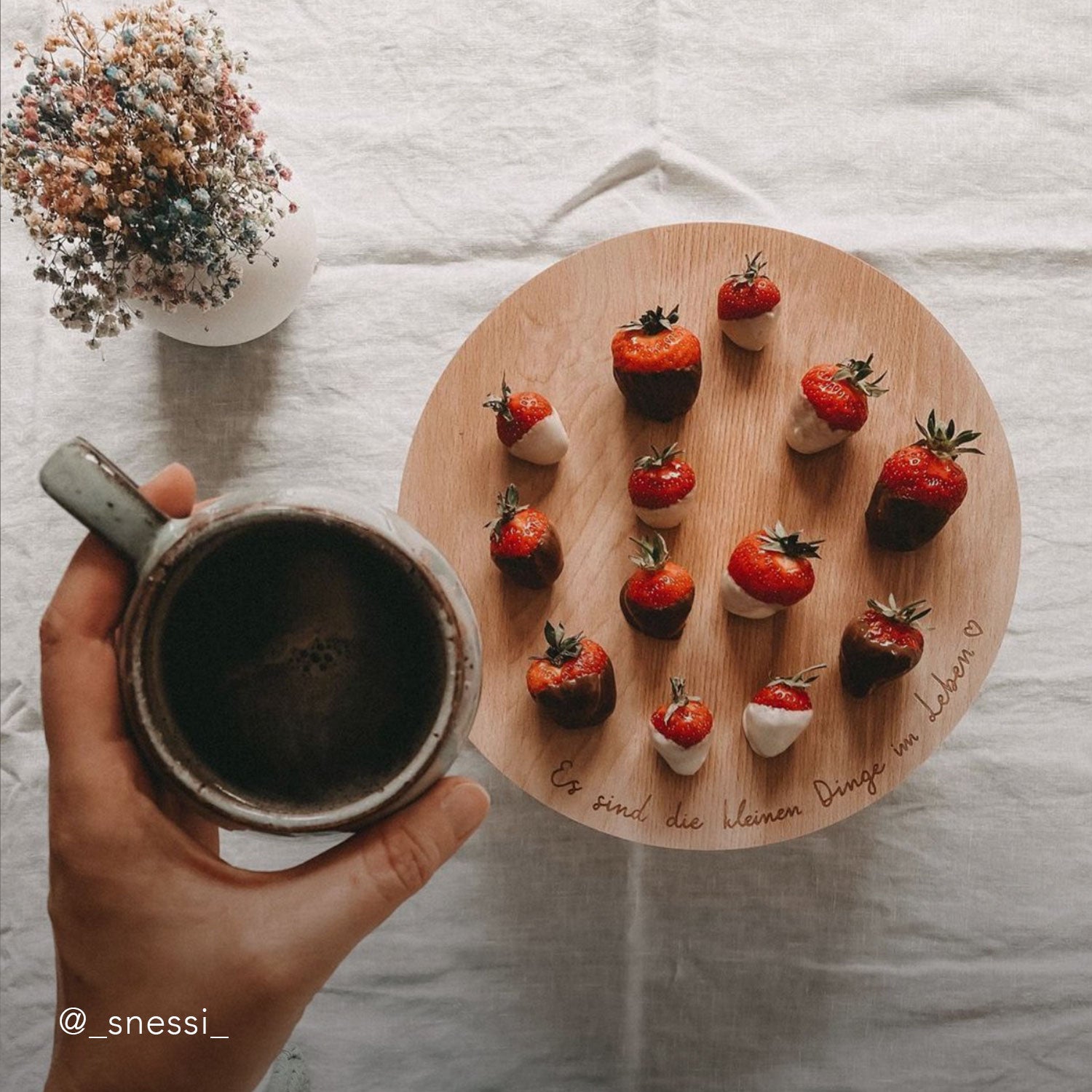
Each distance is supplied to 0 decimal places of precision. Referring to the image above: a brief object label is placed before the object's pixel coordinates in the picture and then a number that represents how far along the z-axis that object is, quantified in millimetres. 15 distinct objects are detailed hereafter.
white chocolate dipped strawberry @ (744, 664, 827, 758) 925
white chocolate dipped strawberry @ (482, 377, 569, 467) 947
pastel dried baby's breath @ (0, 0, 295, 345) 824
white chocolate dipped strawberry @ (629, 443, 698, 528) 943
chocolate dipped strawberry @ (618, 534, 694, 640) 930
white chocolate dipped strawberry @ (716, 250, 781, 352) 949
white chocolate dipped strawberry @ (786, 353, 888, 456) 935
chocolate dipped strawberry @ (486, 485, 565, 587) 938
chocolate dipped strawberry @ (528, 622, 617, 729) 920
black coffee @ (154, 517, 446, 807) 674
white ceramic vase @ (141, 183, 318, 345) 1021
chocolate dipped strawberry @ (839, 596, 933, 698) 911
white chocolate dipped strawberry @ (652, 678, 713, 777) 925
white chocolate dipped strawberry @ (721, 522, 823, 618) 921
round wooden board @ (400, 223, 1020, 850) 964
